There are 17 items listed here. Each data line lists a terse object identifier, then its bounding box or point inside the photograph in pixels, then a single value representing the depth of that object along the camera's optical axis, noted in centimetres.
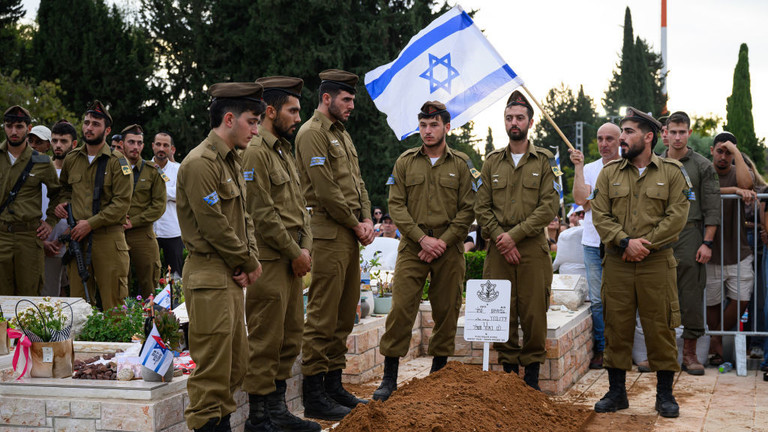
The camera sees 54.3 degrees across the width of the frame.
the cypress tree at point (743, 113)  4098
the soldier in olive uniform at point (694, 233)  709
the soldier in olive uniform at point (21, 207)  714
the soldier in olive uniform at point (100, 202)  696
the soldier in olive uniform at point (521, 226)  617
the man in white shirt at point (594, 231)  728
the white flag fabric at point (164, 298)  529
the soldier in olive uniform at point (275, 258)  477
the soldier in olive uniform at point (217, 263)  405
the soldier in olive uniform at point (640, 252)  586
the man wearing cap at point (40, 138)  809
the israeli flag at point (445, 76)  776
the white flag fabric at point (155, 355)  435
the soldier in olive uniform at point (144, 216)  784
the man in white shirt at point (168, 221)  887
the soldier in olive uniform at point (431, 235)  609
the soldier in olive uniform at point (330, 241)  551
